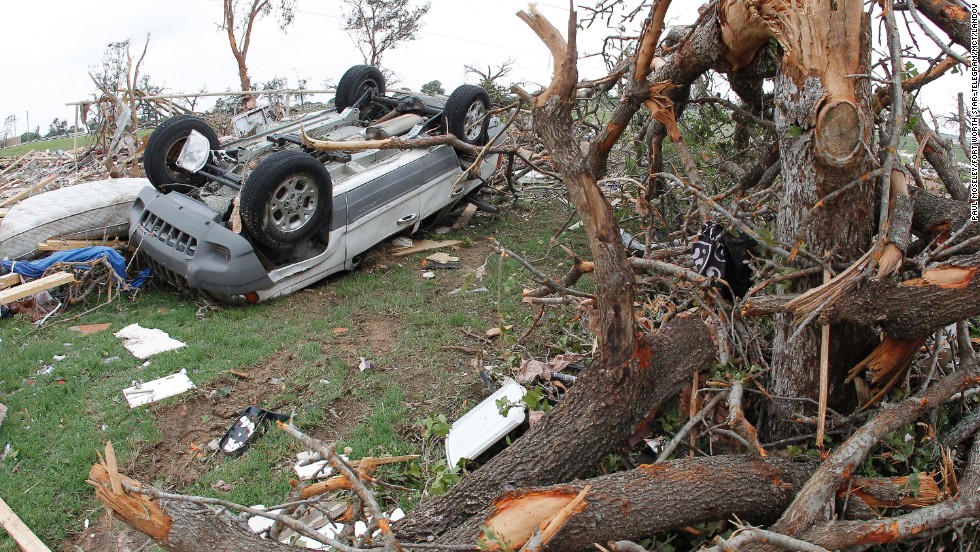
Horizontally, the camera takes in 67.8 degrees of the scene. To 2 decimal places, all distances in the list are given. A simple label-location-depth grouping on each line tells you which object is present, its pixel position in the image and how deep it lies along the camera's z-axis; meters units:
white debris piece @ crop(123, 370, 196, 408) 5.44
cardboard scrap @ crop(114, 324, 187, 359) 6.25
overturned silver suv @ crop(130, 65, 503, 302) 6.85
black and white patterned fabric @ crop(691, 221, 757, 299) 4.04
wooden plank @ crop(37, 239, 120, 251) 7.65
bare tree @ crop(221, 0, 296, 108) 18.16
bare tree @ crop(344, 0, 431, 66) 18.84
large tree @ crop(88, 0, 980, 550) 2.85
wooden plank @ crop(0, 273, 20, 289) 7.17
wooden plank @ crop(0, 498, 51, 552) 3.90
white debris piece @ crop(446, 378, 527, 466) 4.33
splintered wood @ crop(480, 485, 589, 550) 2.61
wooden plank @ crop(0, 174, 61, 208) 9.75
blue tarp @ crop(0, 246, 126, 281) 7.31
